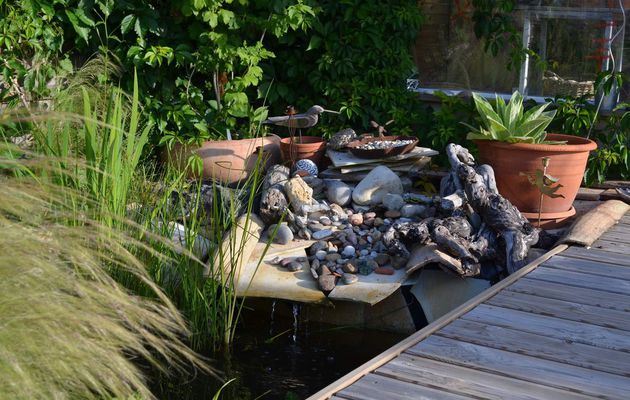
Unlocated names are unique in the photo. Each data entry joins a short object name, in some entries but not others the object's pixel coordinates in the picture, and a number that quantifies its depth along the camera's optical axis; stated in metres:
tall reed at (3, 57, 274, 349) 3.36
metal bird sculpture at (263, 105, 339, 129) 5.01
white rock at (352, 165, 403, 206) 4.72
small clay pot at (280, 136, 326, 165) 5.25
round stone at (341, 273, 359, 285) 3.99
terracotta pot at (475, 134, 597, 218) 4.55
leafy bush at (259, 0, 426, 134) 5.76
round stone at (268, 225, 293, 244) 4.37
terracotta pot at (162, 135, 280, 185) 5.37
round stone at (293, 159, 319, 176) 5.08
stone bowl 4.98
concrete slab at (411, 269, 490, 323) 4.03
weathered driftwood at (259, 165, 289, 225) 4.46
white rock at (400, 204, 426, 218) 4.55
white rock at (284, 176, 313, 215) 4.52
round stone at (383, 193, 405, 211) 4.62
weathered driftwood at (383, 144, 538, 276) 4.06
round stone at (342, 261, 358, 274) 4.08
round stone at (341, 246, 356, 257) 4.25
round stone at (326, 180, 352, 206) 4.75
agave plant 4.62
